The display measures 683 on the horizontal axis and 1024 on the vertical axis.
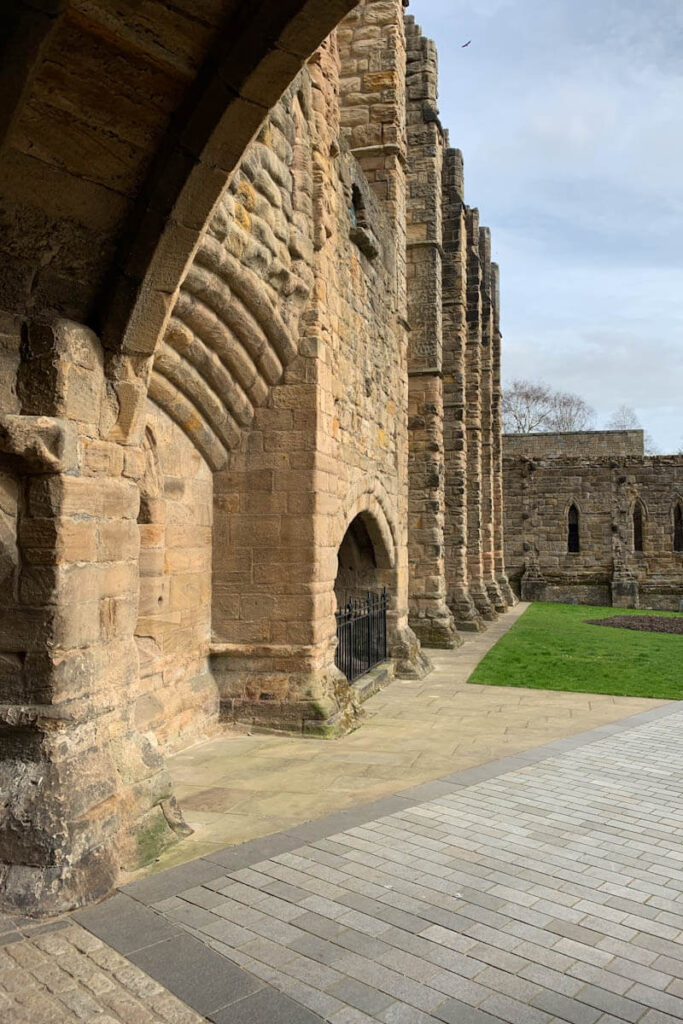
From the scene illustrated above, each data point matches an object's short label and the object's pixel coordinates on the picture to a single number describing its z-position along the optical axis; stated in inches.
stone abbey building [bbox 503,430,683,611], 1095.6
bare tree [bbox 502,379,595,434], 2027.6
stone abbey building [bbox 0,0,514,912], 135.2
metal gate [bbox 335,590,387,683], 362.0
